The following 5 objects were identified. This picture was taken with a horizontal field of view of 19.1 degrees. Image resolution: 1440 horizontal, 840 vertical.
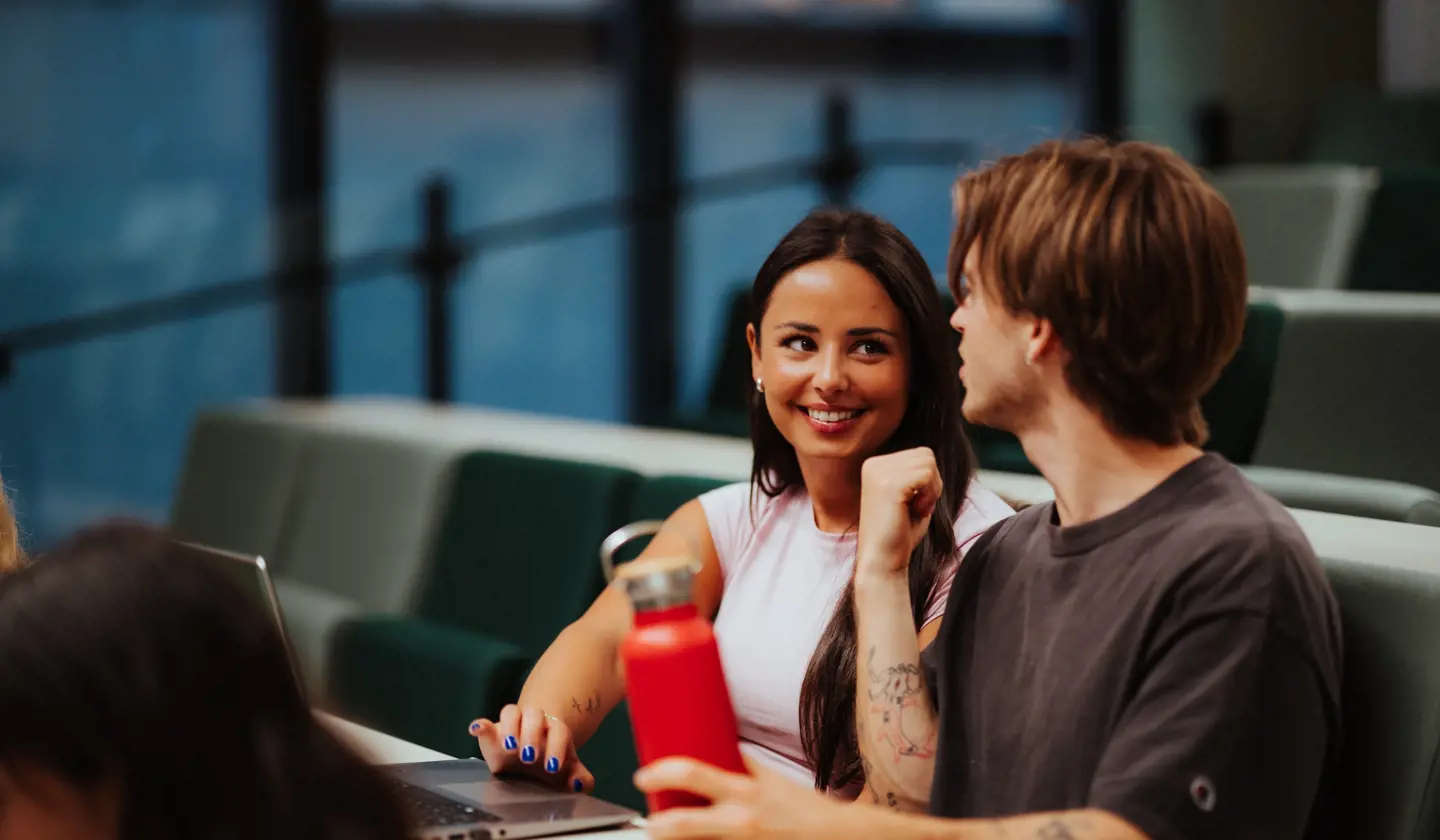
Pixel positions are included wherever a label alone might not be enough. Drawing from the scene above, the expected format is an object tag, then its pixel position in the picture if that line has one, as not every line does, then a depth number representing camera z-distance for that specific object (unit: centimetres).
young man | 286
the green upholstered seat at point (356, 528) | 475
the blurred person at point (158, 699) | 250
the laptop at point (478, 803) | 317
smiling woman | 339
